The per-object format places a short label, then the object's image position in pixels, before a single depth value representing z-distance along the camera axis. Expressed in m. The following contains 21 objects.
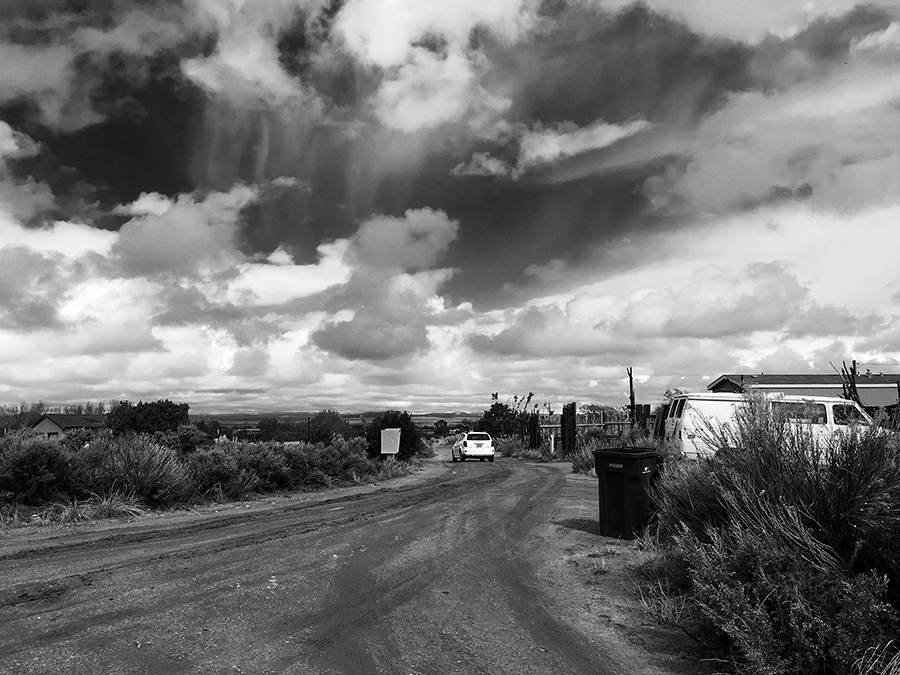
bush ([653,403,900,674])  4.42
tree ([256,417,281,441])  49.72
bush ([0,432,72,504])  12.12
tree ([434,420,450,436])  85.31
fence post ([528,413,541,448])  37.50
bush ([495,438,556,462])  33.06
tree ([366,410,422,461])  29.91
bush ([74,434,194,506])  13.14
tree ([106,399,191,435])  48.72
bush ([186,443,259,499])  15.01
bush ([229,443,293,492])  16.75
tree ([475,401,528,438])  52.58
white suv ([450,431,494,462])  34.75
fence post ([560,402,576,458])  32.03
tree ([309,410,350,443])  30.20
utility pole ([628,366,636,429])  30.22
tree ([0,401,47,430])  50.88
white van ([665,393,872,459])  13.95
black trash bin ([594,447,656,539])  9.86
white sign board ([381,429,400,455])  27.88
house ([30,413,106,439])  67.62
